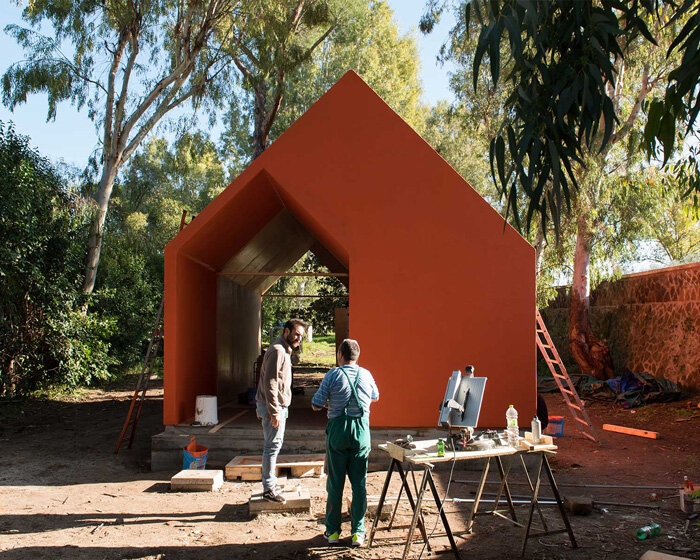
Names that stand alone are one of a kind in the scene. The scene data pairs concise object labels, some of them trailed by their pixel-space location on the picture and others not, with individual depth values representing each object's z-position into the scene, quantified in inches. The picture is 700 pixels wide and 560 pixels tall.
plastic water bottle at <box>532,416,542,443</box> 209.0
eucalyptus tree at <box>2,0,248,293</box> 575.5
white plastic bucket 323.0
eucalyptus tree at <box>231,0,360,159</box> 645.3
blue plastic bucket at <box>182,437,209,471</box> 289.1
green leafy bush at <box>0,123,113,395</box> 465.1
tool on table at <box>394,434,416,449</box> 200.5
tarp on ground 492.7
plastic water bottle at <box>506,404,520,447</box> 206.4
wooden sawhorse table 181.2
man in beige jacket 234.2
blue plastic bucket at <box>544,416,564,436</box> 386.6
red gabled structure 308.8
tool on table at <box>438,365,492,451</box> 199.2
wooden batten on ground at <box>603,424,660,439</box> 391.5
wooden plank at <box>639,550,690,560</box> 175.0
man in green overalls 198.4
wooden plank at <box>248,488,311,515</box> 234.1
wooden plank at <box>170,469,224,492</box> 269.2
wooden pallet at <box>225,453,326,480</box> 284.5
